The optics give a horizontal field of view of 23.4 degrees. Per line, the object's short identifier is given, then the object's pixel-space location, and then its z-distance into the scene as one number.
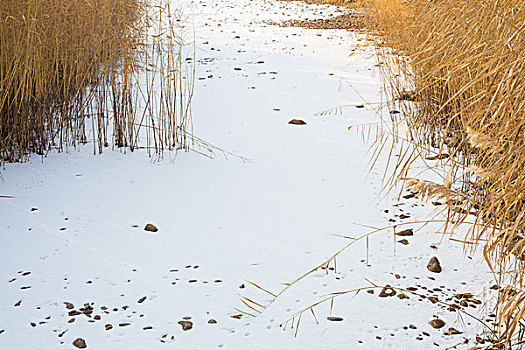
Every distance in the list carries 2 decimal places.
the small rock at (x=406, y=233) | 6.29
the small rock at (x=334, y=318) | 5.60
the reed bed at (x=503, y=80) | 4.91
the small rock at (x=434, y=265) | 5.93
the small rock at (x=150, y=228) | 6.30
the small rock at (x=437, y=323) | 5.53
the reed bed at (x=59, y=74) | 6.63
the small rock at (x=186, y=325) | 5.55
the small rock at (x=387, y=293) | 5.75
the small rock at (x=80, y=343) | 5.42
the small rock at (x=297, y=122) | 8.11
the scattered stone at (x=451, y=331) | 5.48
